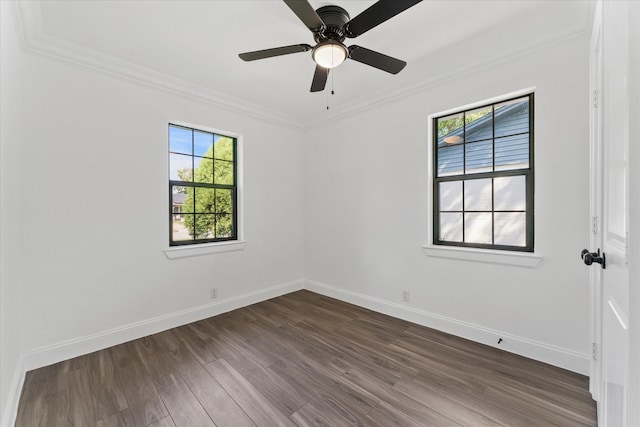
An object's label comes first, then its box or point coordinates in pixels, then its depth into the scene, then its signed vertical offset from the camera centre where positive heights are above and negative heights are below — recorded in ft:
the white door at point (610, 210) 2.97 +0.03
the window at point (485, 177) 7.84 +1.14
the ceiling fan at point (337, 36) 4.95 +3.66
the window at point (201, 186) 10.03 +1.03
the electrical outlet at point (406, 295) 9.92 -3.08
